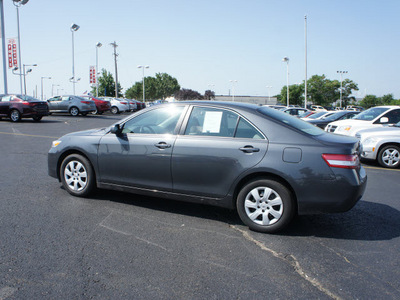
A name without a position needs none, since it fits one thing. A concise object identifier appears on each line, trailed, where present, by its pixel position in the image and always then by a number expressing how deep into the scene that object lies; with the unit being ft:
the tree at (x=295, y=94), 356.18
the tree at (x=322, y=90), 304.50
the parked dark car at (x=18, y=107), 65.82
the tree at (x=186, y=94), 245.04
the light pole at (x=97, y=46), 194.41
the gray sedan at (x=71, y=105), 88.38
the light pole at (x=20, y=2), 117.47
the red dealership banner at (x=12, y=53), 128.27
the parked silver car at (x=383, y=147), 29.81
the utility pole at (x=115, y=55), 188.69
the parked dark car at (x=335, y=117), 52.20
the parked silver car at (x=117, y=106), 116.06
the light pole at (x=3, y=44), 101.19
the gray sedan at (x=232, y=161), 13.34
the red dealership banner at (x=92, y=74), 197.57
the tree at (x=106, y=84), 244.83
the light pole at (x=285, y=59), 161.79
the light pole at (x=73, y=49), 165.35
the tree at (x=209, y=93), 202.49
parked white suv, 36.65
